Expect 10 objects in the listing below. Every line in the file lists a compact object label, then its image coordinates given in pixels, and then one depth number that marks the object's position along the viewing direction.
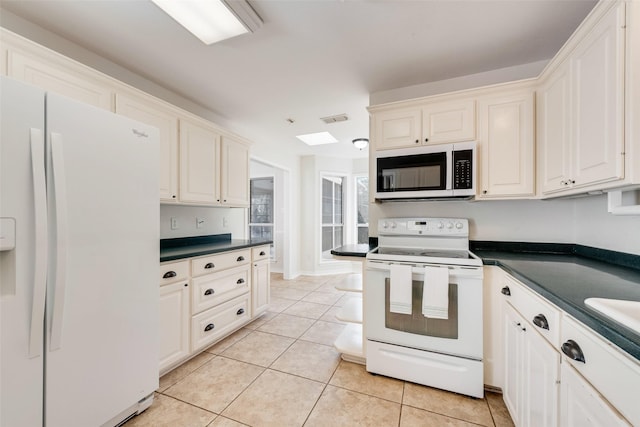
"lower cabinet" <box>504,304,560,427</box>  0.97
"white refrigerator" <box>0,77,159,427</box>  1.03
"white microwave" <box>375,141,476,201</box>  1.97
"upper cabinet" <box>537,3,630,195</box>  1.10
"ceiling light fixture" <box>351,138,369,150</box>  3.62
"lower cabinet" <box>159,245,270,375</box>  1.88
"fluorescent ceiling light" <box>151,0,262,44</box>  1.43
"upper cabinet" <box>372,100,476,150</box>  2.04
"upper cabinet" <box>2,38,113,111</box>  1.35
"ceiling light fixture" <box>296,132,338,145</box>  3.88
